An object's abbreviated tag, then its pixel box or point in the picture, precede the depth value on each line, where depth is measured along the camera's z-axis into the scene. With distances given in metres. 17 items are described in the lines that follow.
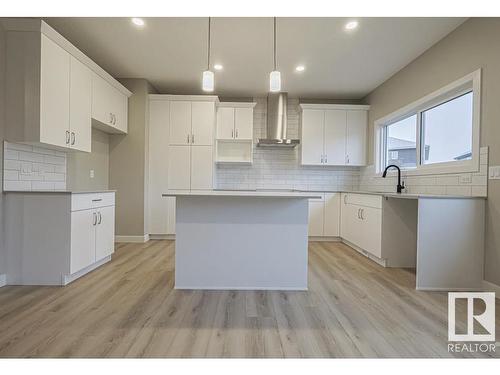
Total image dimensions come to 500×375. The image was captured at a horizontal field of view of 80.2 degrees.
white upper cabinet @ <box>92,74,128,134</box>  3.79
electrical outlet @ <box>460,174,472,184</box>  2.94
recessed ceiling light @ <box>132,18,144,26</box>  3.09
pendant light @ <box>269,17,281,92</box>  2.64
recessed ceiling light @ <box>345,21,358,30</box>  3.09
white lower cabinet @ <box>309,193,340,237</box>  5.20
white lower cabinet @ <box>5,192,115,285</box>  2.80
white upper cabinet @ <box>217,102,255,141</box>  5.36
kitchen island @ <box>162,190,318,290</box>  2.74
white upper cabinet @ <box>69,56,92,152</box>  3.24
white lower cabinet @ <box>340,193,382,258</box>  3.77
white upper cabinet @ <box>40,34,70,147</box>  2.78
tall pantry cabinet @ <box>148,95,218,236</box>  5.00
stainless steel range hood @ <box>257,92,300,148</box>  5.53
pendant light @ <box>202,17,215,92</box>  2.75
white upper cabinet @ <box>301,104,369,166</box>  5.47
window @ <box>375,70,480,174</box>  2.97
